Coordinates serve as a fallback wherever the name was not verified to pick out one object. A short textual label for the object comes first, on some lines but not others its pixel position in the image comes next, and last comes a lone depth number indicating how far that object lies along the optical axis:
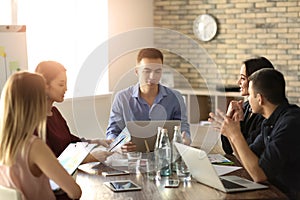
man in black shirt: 2.51
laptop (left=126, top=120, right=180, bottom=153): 3.11
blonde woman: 2.06
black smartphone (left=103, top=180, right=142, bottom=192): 2.45
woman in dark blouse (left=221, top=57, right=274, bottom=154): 3.31
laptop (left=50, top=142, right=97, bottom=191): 2.49
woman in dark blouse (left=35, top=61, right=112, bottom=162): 2.80
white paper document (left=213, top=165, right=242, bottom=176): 2.75
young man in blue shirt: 3.62
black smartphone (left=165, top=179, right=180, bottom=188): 2.50
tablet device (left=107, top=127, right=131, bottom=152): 3.04
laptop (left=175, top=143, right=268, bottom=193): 2.36
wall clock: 6.48
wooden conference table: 2.31
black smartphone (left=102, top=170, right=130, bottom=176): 2.77
